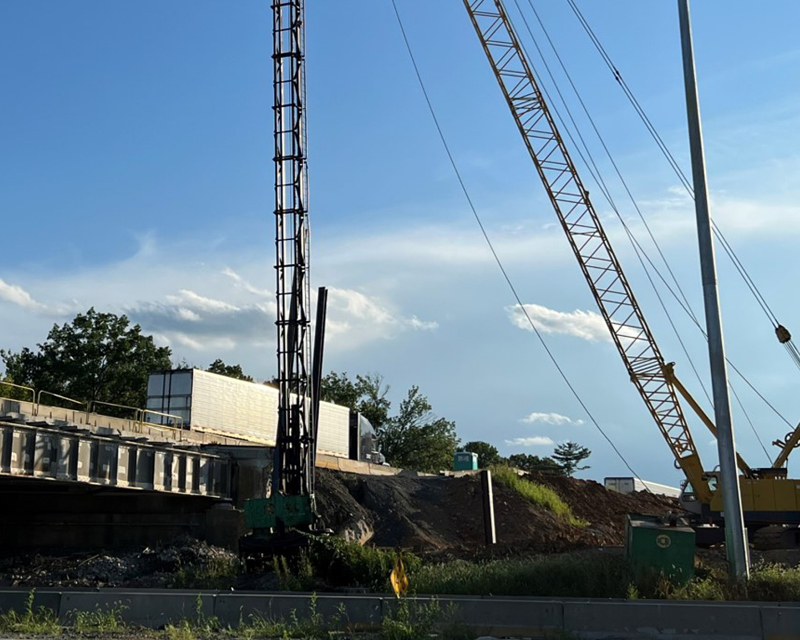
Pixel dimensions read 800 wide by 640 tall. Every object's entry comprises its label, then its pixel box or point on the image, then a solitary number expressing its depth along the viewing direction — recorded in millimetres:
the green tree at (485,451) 116319
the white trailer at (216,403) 43719
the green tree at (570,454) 122000
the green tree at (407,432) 86000
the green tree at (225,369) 89281
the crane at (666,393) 35406
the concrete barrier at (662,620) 13656
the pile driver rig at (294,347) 29516
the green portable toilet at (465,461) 64250
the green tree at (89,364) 71250
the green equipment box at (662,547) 19172
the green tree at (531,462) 113725
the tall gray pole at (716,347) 18578
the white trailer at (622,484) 72250
